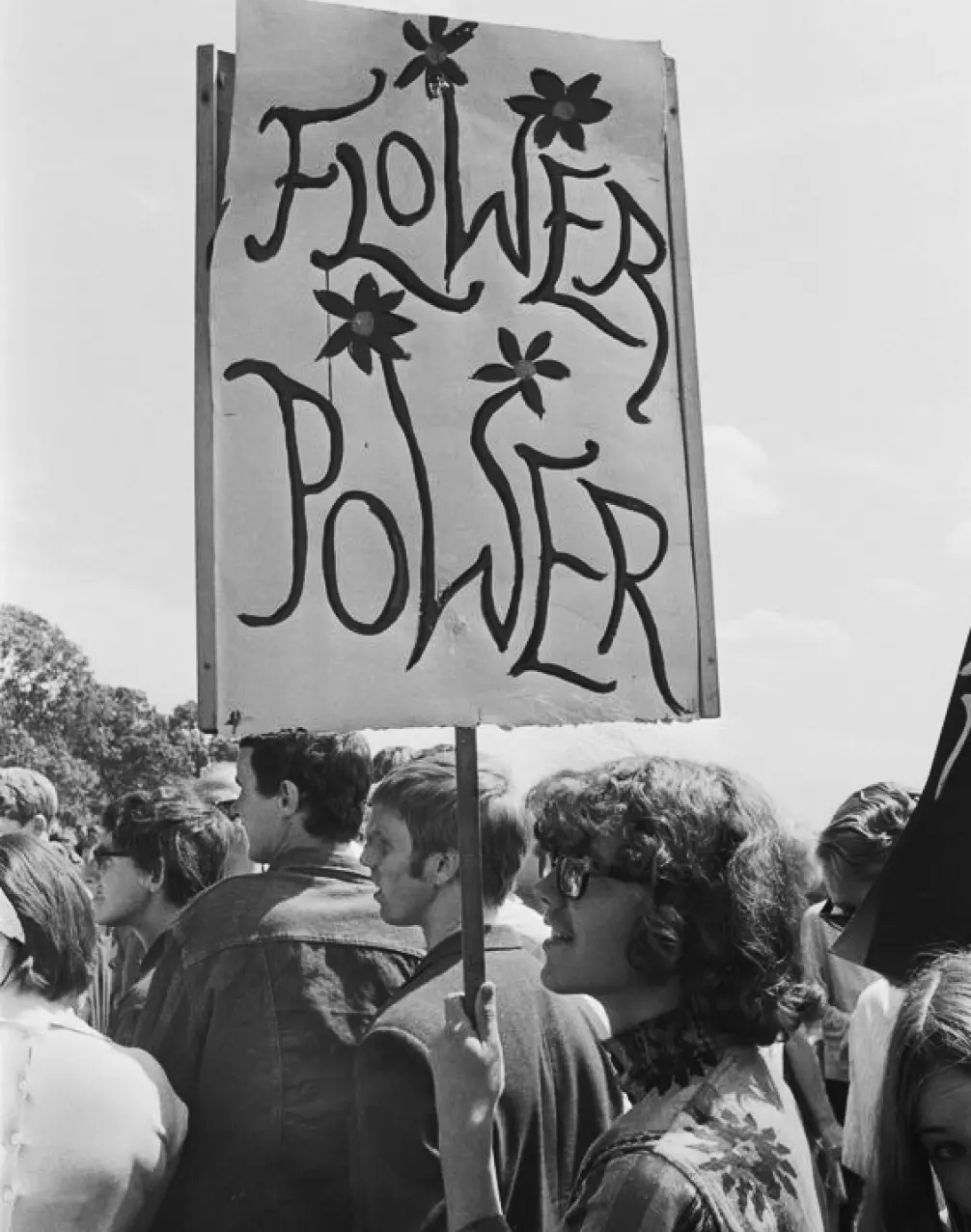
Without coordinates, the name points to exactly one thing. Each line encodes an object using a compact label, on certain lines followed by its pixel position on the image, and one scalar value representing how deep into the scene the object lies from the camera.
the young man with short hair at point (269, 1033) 2.93
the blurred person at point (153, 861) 4.31
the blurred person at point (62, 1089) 2.46
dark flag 2.05
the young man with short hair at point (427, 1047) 2.73
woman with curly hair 1.85
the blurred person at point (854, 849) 4.14
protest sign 2.27
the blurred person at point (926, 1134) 1.52
